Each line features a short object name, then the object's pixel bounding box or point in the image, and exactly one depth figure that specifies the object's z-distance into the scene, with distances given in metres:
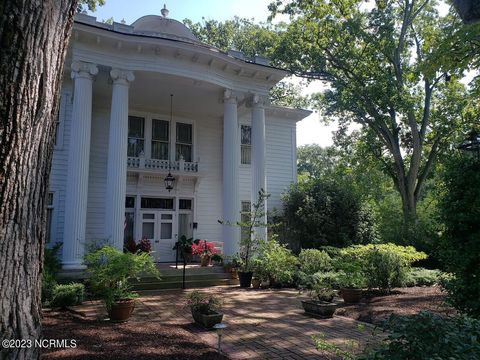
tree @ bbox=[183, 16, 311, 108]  29.08
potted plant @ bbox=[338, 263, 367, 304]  9.55
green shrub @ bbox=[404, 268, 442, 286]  12.09
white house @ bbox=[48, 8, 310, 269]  12.54
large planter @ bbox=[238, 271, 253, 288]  12.53
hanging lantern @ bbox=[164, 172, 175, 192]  15.25
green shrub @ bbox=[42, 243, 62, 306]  8.91
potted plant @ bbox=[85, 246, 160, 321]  7.21
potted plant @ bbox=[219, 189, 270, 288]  12.57
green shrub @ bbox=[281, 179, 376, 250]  17.05
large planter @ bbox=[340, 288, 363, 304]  9.53
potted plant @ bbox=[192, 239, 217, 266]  14.69
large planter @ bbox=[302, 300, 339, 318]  8.07
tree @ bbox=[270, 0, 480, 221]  19.12
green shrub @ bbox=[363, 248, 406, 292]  10.70
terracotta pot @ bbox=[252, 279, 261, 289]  12.43
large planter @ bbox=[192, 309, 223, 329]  6.92
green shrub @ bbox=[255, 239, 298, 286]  12.24
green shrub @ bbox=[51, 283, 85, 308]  8.73
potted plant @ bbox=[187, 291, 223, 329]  6.94
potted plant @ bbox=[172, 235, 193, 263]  15.63
